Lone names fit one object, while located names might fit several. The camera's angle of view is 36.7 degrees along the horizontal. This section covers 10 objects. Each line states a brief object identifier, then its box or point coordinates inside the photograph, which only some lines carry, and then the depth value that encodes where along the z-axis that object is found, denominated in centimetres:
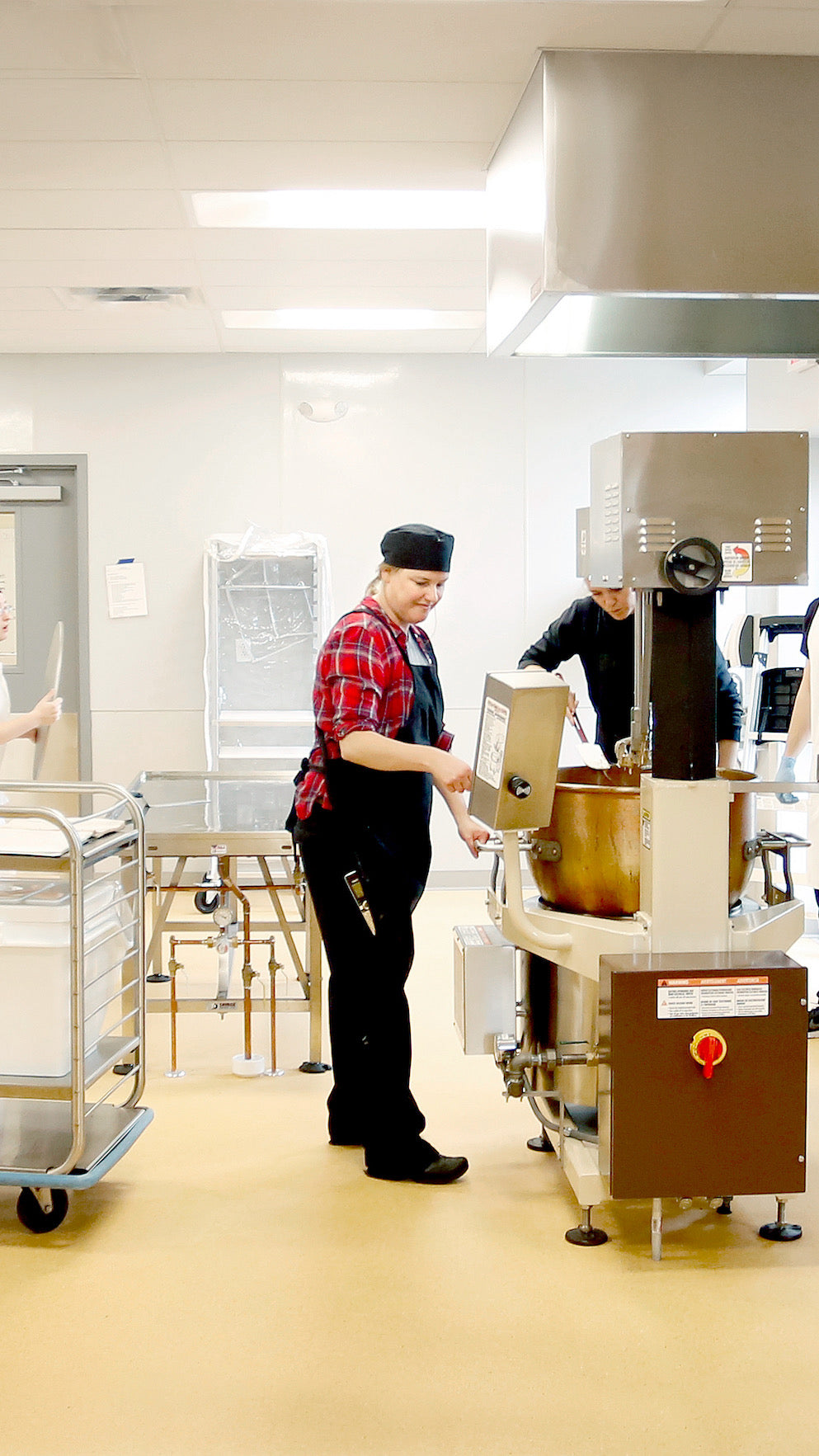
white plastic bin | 258
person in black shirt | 338
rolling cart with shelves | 250
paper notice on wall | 620
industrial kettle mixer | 235
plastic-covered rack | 591
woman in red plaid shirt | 279
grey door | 628
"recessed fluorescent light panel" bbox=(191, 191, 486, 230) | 393
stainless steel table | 358
